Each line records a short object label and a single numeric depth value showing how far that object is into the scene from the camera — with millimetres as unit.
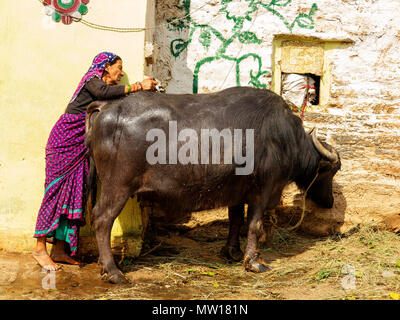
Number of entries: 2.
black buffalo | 3773
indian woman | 4059
